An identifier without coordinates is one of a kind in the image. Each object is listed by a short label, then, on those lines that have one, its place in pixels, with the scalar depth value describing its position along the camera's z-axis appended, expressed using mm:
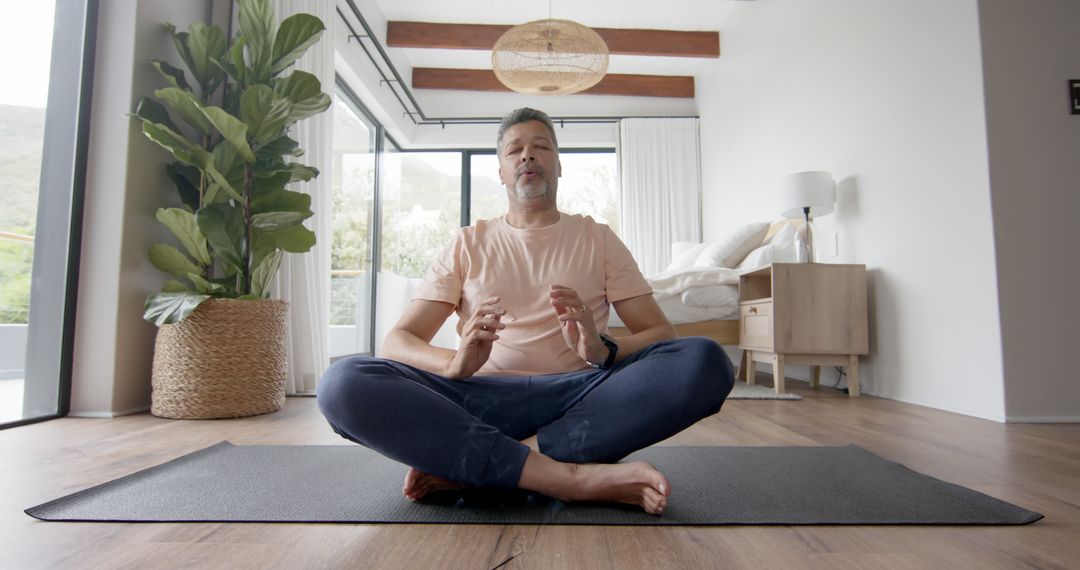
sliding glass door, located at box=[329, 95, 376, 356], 4738
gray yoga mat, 1017
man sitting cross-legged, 1015
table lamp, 3178
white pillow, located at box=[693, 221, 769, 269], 4004
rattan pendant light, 3732
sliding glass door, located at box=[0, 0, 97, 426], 2129
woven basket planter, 2238
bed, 3578
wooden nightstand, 2945
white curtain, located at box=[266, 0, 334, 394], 3064
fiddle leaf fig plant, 2279
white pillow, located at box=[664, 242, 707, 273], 4672
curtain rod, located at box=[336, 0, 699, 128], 4555
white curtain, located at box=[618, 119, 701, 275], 6047
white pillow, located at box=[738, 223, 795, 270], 3562
